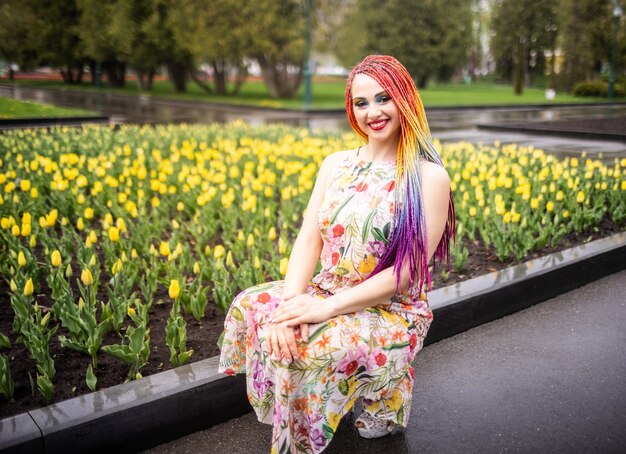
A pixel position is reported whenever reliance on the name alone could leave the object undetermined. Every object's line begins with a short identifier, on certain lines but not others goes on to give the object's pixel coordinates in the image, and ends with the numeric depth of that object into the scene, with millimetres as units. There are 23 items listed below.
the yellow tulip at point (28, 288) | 3026
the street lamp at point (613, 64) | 29742
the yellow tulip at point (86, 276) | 3096
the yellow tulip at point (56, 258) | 3286
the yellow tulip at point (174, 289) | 3072
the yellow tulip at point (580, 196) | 5321
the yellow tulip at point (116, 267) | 3467
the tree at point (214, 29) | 29969
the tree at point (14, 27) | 18062
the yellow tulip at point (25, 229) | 3918
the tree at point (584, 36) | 39094
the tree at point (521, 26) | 45219
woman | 2275
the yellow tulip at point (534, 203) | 4973
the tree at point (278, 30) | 29266
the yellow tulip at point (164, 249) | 3691
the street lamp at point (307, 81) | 24484
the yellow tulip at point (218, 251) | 3632
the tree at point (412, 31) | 44344
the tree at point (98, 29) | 38250
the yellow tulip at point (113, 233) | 3922
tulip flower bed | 3086
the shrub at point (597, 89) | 35531
